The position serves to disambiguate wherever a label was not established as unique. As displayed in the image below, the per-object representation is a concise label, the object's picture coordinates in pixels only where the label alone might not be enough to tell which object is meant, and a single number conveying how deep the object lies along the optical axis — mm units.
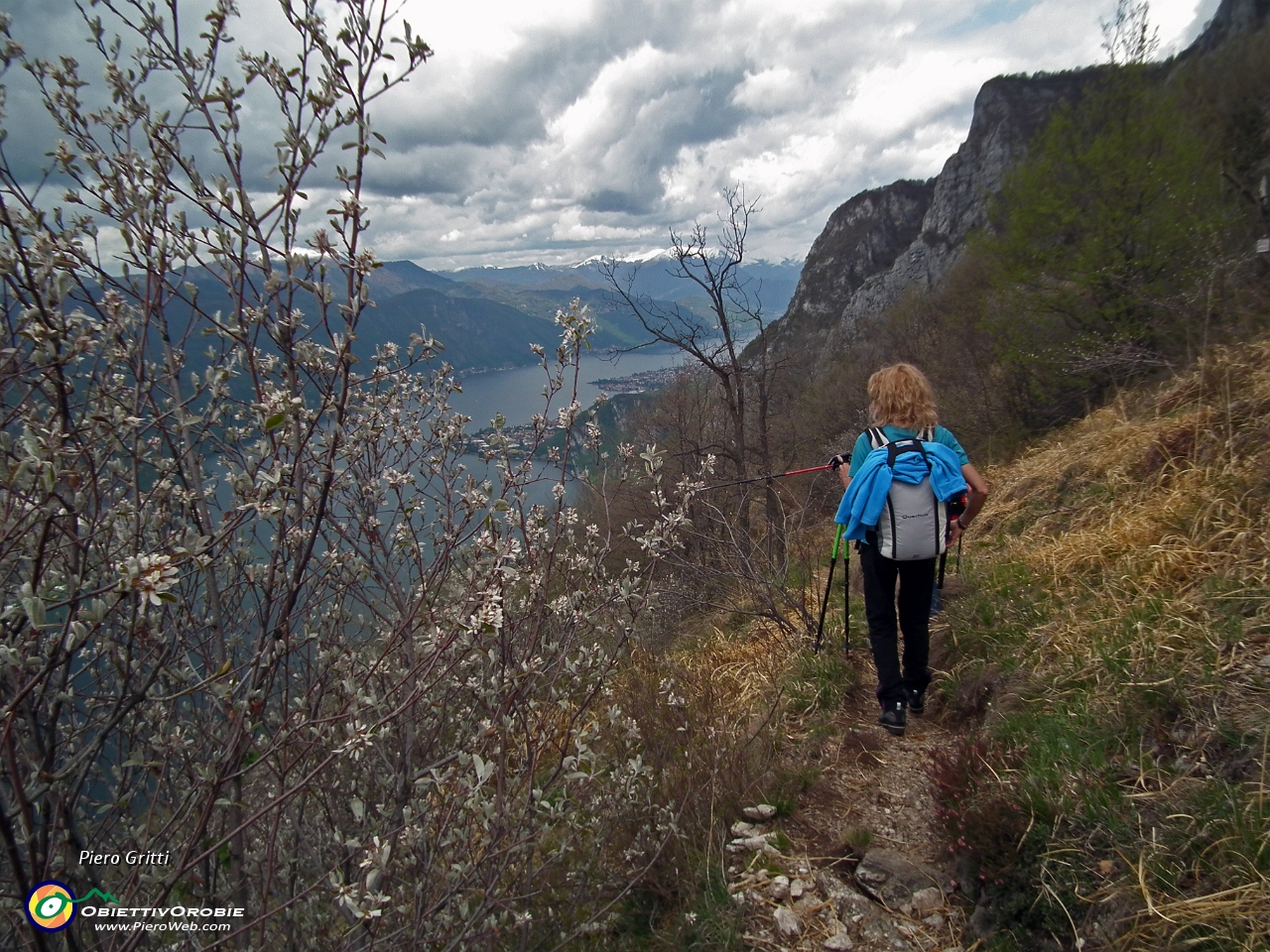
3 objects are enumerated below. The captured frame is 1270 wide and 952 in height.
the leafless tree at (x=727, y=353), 6828
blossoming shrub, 1789
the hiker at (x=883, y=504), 3648
